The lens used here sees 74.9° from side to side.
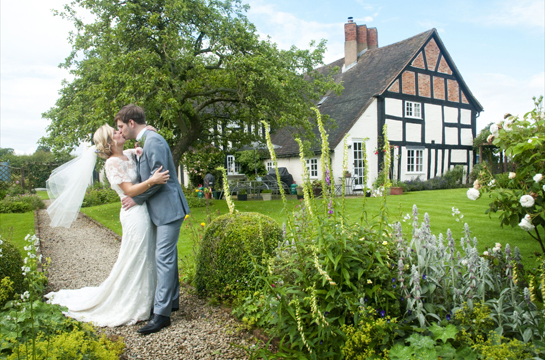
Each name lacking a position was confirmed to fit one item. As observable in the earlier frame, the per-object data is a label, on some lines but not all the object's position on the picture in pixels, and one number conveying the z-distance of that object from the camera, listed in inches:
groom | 136.1
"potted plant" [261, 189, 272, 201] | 671.1
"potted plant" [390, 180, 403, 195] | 647.1
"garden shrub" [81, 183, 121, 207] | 668.1
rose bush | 105.1
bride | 139.1
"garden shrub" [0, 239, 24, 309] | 135.2
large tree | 410.9
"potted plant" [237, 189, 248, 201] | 650.2
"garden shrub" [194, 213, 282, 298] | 140.5
